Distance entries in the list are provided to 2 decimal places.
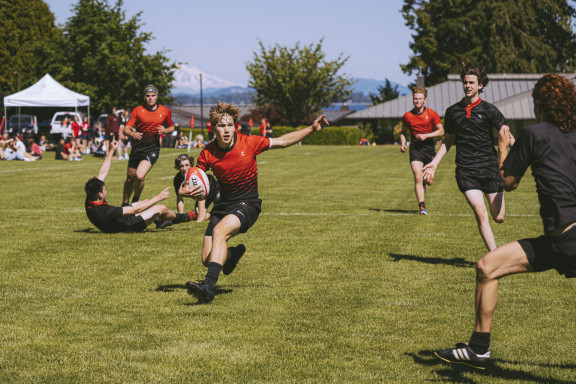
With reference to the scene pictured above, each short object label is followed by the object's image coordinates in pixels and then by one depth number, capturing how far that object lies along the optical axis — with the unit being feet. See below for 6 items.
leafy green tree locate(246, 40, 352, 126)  291.58
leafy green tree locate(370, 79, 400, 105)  358.84
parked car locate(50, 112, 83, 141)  158.61
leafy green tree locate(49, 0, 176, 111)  209.05
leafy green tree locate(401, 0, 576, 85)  253.03
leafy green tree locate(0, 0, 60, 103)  231.91
